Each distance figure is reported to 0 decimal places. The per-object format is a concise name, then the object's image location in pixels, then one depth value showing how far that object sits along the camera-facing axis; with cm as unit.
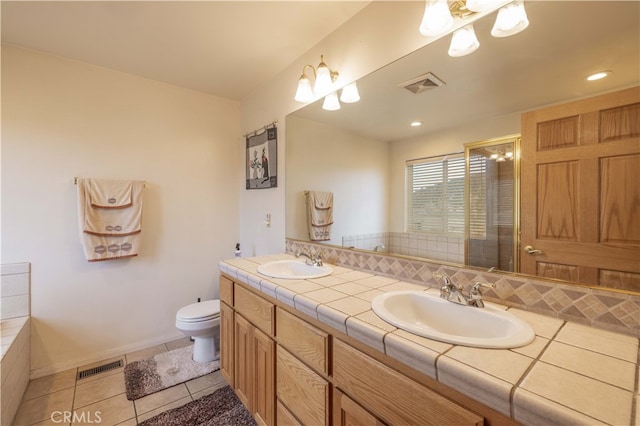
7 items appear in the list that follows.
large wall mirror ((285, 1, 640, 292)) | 85
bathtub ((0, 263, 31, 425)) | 146
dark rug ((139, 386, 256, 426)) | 153
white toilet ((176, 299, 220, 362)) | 199
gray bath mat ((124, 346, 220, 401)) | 183
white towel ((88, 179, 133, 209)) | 206
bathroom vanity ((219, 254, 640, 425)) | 54
